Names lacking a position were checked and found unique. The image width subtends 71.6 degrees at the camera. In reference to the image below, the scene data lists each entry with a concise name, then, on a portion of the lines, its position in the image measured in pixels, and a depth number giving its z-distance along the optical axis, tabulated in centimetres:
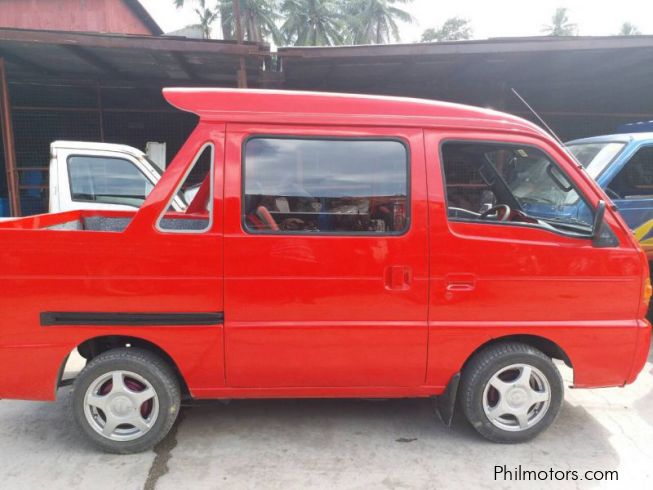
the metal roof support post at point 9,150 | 779
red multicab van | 266
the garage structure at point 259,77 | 720
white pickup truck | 557
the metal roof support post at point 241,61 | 740
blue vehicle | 477
